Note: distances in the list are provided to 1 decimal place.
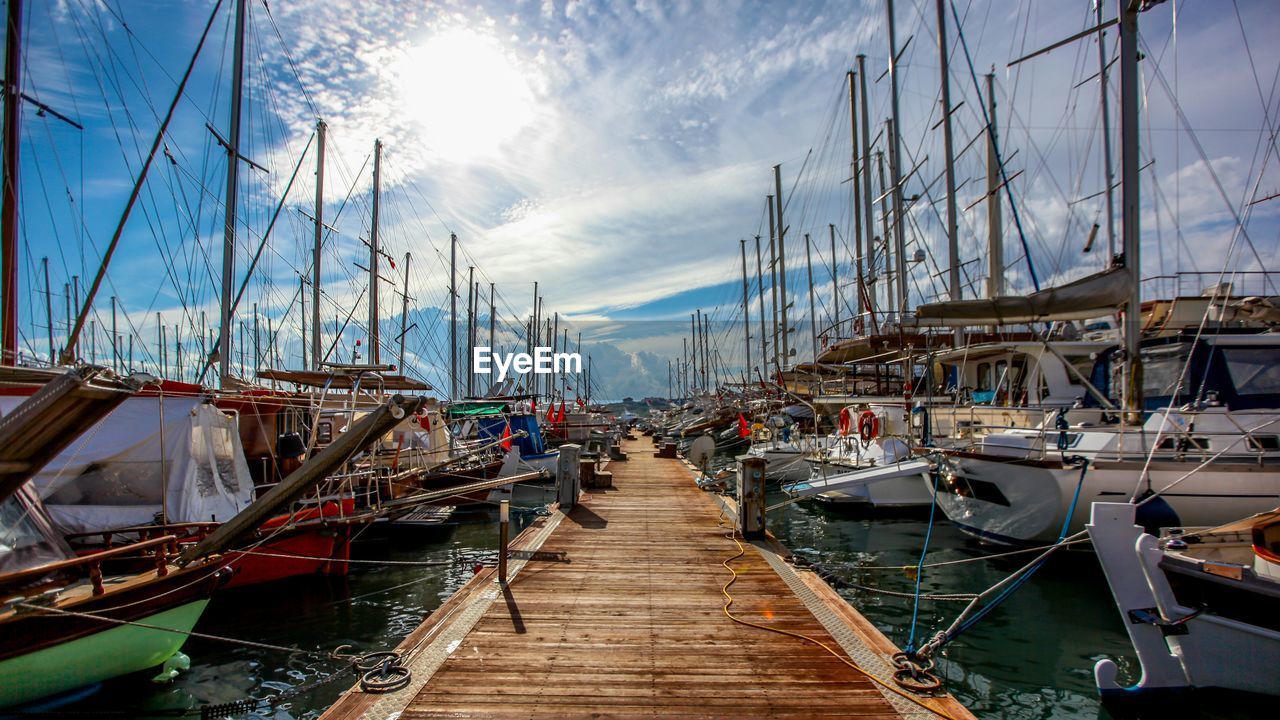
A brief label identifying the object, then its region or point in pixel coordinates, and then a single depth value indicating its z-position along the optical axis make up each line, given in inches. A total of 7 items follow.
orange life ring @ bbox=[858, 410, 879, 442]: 812.0
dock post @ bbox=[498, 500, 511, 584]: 339.6
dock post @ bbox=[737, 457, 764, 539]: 431.2
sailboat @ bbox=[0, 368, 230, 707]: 266.1
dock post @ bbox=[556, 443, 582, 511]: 582.2
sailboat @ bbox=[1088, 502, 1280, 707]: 252.5
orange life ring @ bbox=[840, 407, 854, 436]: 883.7
